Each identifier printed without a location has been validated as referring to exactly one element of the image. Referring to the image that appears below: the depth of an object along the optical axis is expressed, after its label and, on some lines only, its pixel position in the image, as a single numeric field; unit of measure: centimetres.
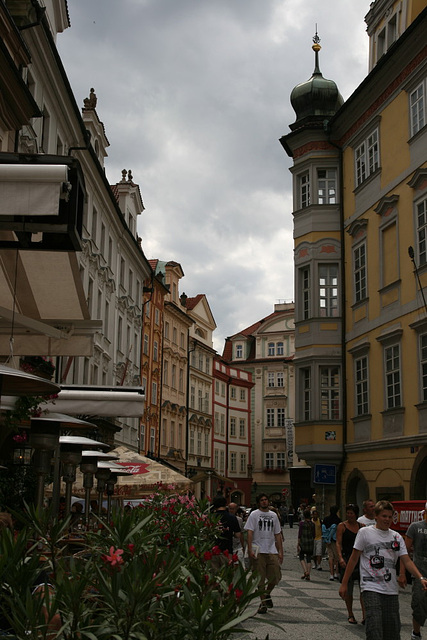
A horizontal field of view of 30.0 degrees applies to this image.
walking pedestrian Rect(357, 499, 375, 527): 1229
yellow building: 2189
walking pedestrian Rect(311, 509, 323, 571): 2141
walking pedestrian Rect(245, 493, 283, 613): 1275
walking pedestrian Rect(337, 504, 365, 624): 1299
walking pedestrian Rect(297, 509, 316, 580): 1882
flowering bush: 347
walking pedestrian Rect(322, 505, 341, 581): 1938
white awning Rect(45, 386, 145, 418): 1276
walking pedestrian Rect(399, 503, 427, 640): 932
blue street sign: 2233
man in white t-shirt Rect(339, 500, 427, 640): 779
